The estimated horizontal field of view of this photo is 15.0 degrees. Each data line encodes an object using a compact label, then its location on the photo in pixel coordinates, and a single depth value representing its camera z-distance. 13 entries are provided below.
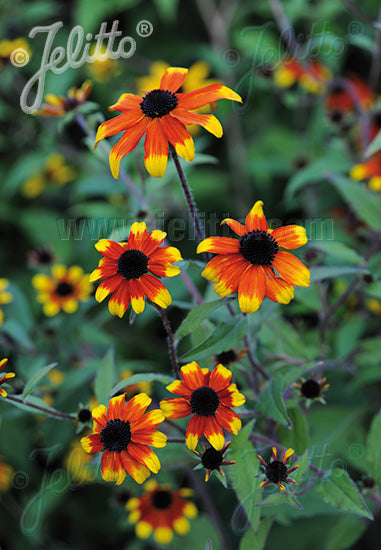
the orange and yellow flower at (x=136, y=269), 0.58
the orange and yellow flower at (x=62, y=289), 0.81
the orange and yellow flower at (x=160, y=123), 0.58
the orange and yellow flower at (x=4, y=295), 0.79
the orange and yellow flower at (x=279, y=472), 0.57
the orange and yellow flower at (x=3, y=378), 0.58
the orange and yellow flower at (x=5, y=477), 0.98
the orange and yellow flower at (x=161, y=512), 0.71
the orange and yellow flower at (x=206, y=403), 0.57
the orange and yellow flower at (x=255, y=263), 0.57
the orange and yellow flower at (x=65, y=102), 0.70
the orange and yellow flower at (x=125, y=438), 0.57
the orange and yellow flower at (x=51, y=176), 1.34
